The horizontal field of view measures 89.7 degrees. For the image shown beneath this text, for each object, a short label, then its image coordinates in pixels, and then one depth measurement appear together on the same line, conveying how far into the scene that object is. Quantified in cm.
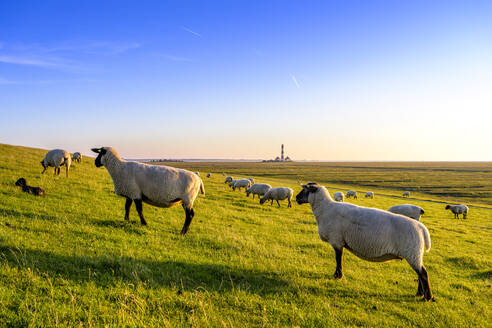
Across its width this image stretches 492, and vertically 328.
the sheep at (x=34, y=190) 1175
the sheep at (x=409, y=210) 1869
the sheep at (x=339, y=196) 3244
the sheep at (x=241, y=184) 3400
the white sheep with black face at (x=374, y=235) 615
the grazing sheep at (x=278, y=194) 2412
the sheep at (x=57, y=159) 1842
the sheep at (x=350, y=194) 4185
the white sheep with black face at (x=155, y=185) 911
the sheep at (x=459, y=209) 2983
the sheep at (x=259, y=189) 2792
